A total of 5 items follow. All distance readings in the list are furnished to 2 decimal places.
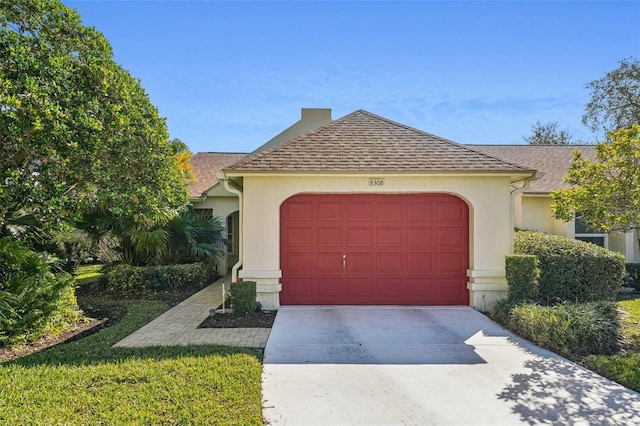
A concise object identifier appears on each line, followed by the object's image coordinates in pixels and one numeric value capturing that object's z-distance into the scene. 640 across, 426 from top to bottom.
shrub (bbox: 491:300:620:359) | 5.98
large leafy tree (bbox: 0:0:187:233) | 5.34
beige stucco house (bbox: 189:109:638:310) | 8.43
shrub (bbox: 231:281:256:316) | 7.89
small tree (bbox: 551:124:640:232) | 6.86
